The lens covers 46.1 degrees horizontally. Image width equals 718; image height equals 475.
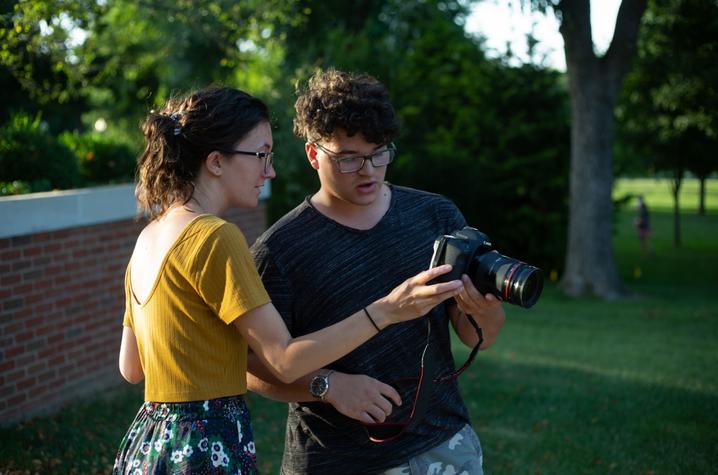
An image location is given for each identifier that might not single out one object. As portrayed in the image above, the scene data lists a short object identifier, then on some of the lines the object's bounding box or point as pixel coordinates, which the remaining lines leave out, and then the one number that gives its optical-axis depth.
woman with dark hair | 2.12
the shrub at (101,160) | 9.27
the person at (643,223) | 25.94
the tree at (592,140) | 14.00
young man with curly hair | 2.61
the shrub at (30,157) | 7.57
